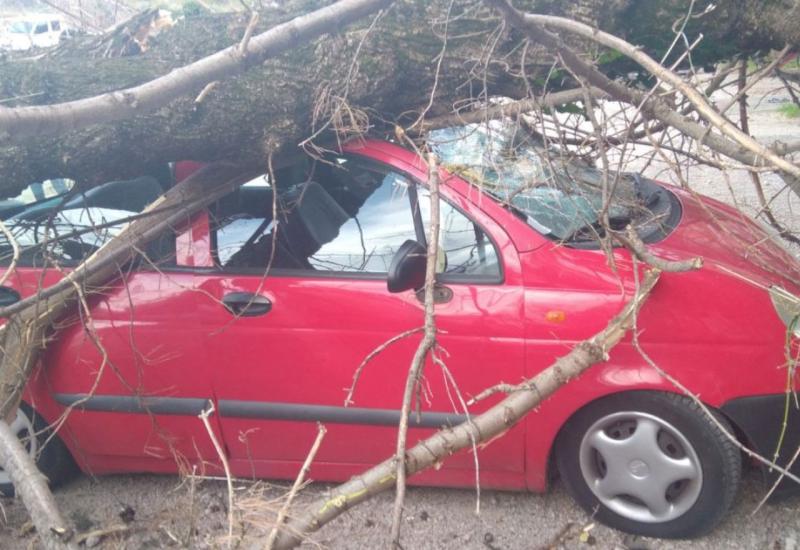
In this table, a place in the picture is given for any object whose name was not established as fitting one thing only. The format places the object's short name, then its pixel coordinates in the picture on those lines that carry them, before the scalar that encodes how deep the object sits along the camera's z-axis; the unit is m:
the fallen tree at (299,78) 3.16
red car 2.81
